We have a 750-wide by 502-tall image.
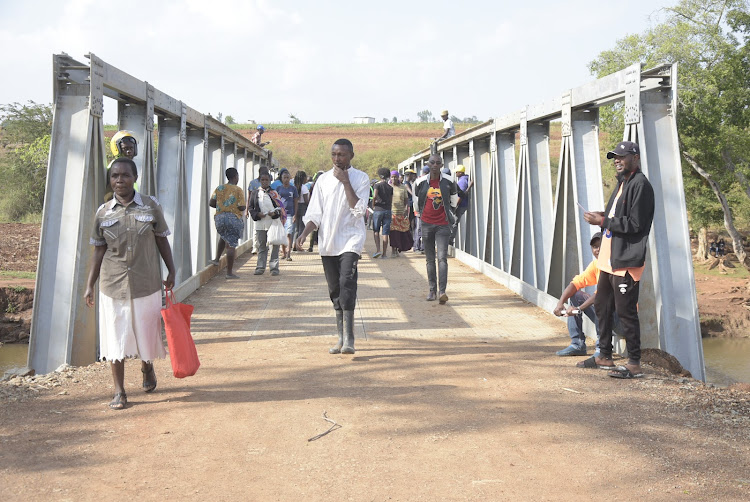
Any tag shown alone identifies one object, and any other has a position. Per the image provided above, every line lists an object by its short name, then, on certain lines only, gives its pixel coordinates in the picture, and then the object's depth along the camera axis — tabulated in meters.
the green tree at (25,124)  33.22
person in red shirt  9.20
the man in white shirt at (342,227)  6.43
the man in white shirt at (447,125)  18.05
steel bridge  6.07
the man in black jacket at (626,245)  5.38
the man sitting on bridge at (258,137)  21.14
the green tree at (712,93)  20.28
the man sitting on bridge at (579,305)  6.04
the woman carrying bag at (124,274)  4.89
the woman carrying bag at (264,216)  11.90
